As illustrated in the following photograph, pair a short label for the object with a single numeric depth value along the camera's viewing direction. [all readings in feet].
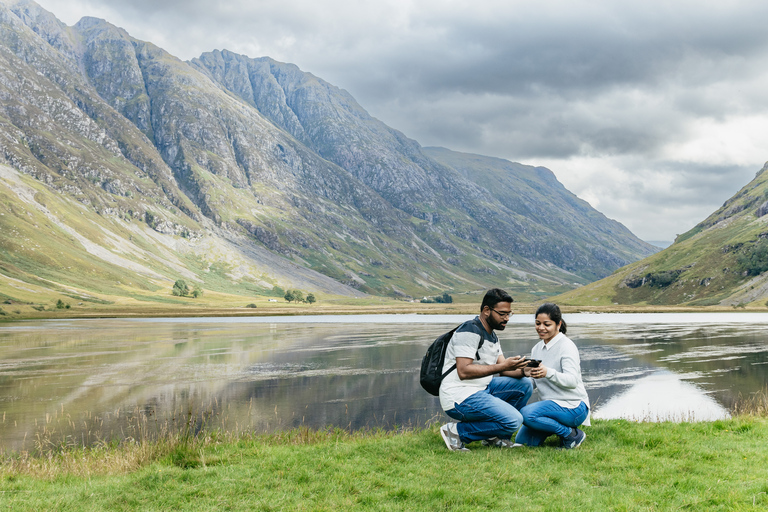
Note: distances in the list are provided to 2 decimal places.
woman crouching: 36.65
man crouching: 35.81
